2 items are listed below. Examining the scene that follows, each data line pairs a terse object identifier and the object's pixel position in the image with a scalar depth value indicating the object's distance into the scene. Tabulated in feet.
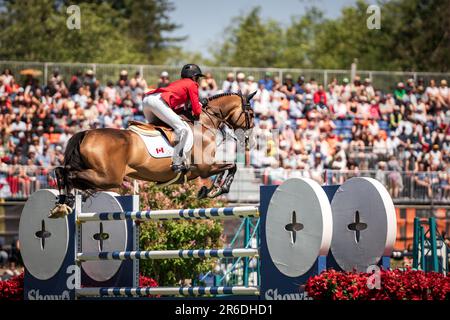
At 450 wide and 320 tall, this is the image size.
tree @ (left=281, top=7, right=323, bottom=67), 168.76
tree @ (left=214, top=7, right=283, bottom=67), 171.53
